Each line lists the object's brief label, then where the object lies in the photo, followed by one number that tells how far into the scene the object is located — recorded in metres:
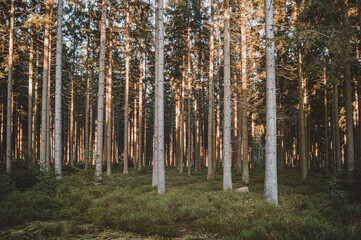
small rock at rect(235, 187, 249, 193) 9.90
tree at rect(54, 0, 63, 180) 10.93
